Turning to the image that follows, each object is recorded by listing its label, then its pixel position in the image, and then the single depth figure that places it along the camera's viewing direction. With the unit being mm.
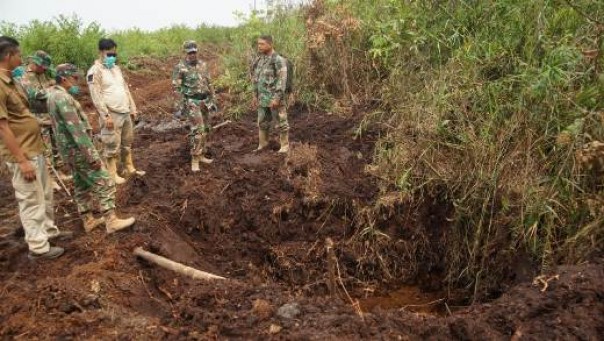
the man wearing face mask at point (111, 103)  5477
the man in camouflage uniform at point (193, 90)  6156
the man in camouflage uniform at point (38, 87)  4852
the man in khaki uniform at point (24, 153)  3811
